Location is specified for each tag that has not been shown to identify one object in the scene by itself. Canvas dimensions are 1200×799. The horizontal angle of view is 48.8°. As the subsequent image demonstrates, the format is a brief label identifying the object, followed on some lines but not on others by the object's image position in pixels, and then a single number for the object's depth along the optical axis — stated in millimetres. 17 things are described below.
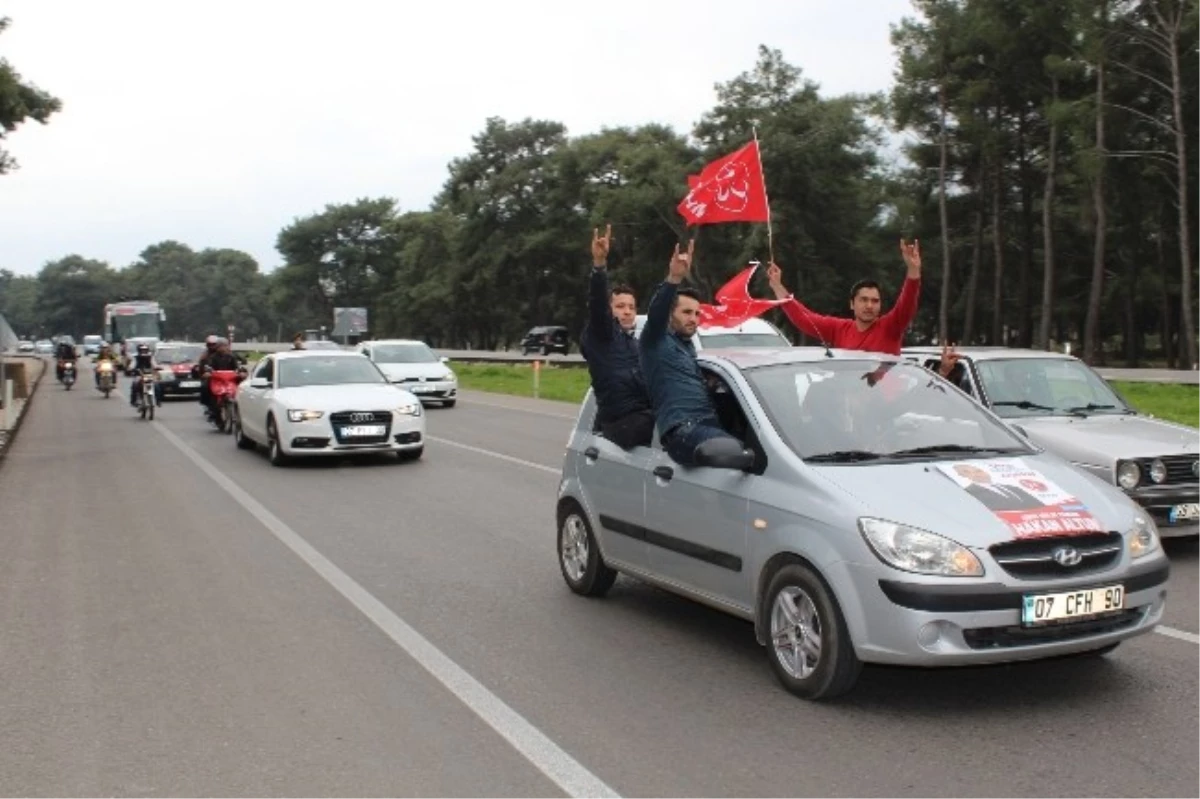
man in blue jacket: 6746
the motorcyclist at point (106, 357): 37125
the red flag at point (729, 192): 11062
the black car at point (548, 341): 73625
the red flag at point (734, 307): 9375
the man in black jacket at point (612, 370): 7328
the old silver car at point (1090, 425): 8828
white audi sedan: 16469
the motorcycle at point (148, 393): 26469
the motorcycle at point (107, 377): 36281
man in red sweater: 8297
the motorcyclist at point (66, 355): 45406
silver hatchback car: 5336
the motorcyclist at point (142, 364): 26750
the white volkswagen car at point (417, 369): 28875
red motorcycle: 22297
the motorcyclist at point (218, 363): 22562
